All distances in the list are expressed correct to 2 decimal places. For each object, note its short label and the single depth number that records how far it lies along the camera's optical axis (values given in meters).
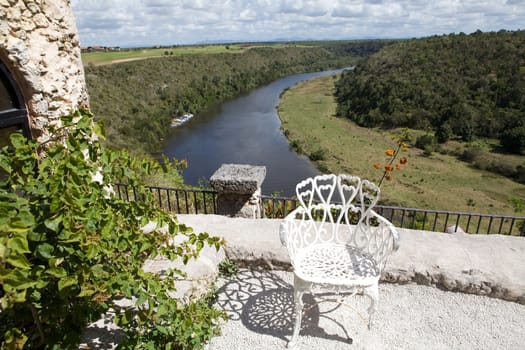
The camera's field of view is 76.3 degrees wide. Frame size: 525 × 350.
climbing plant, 1.39
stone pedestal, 4.01
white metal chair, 2.52
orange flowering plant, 3.95
